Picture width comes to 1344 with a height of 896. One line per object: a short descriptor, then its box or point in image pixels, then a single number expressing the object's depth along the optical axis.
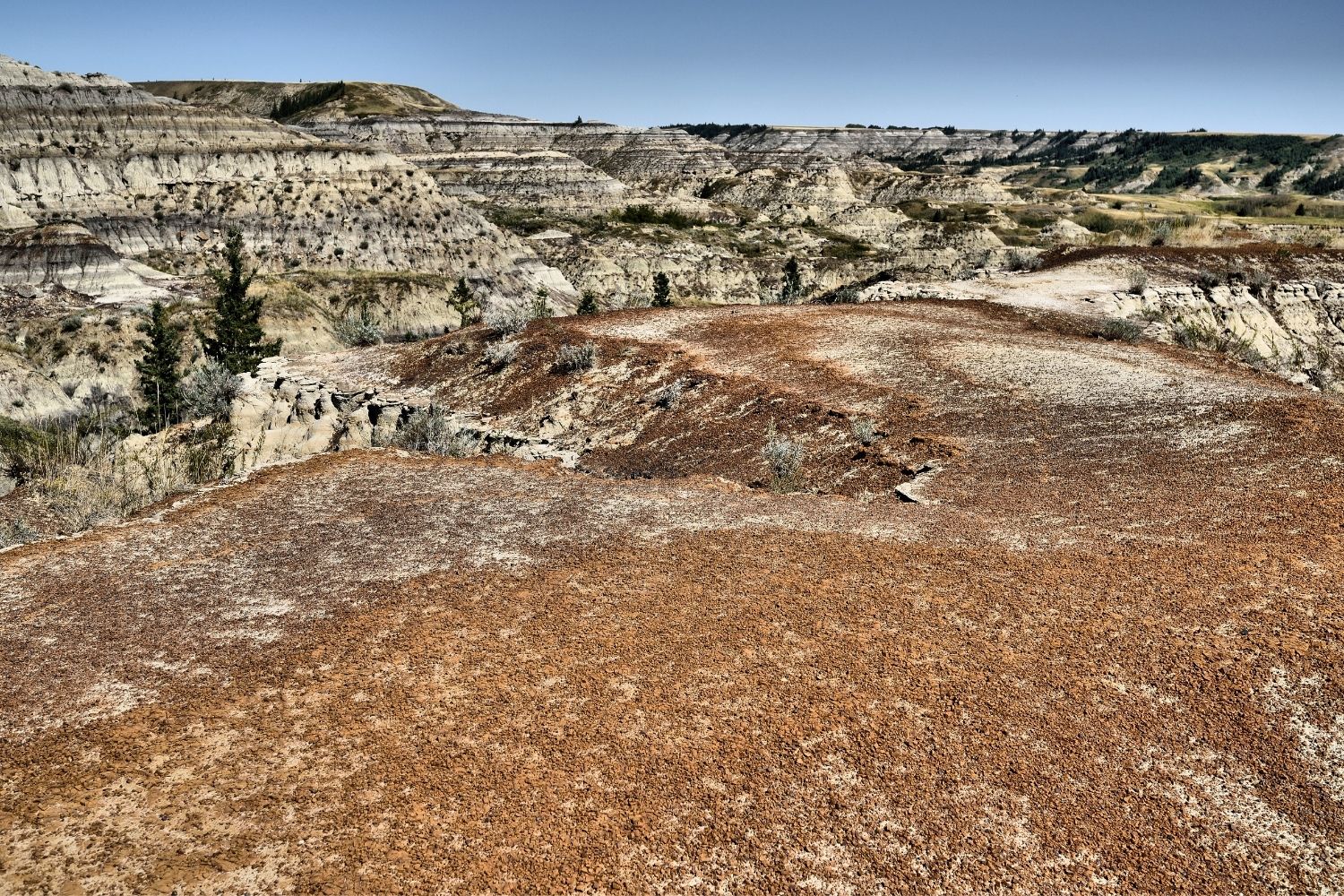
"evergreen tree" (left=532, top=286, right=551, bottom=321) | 48.59
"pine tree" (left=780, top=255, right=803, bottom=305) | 39.84
